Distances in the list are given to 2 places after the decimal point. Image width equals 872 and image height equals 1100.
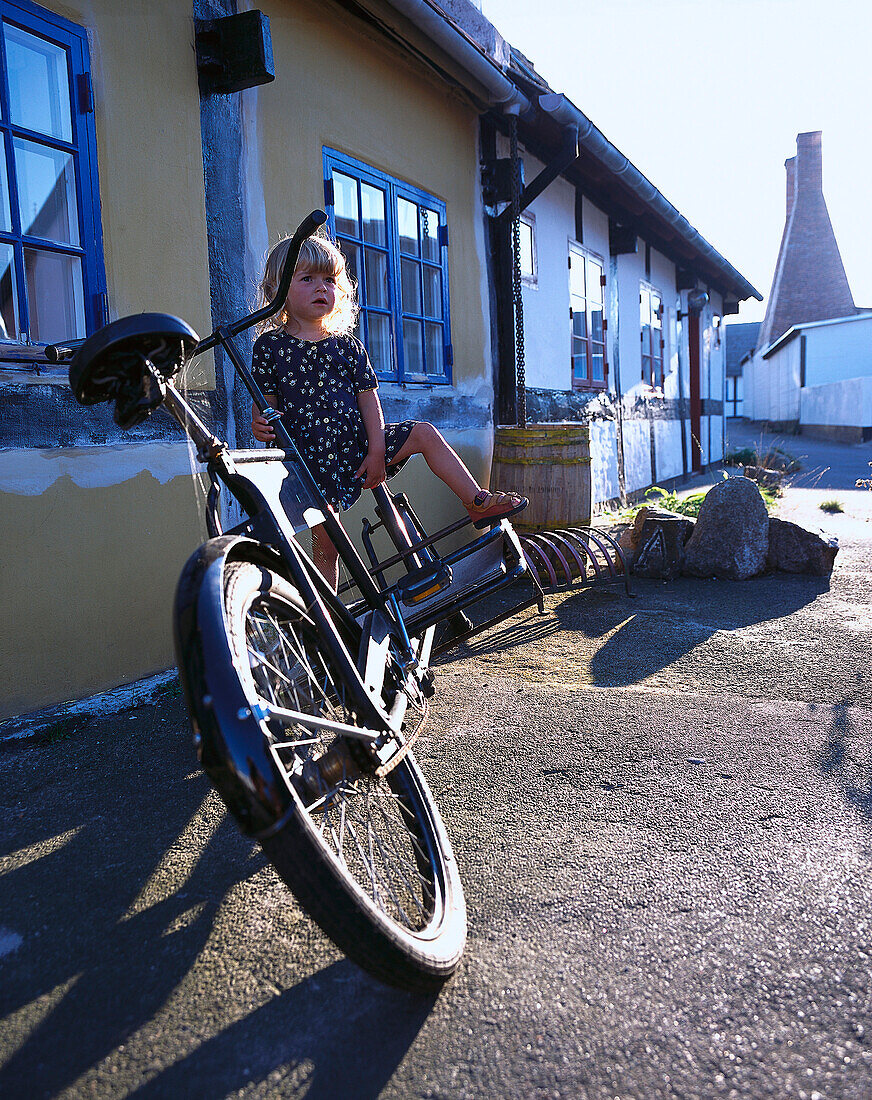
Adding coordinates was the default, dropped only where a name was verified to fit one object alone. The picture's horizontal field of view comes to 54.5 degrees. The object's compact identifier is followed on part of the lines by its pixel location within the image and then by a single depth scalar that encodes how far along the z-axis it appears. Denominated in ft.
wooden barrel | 16.99
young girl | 8.13
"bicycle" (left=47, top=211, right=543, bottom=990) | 4.00
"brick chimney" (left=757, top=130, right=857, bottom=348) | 139.74
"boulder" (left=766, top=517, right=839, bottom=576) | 16.94
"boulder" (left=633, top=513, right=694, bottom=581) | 17.44
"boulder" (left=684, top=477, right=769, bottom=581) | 17.15
